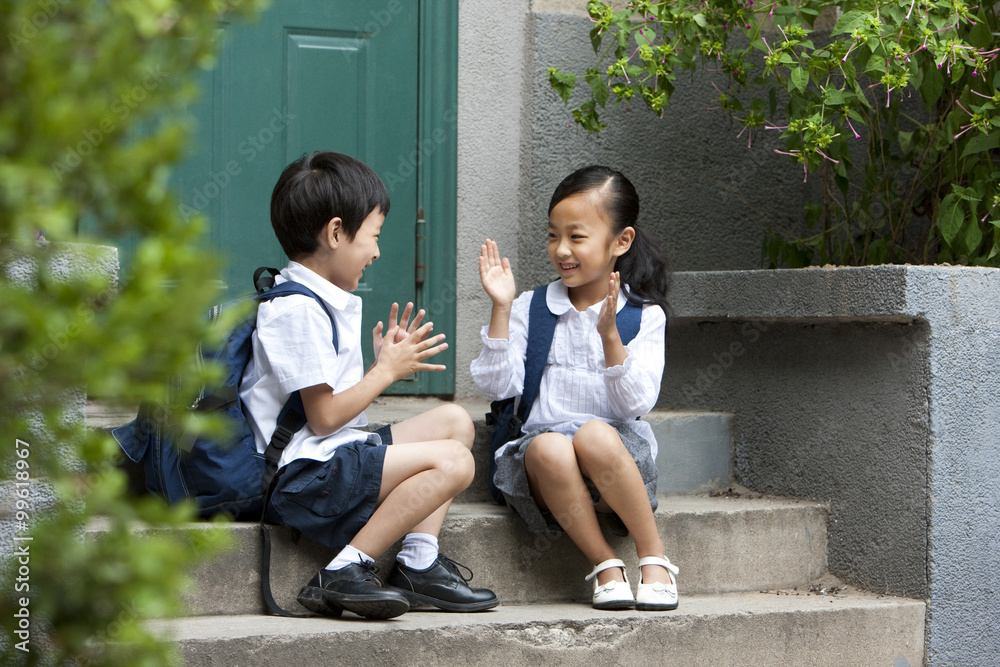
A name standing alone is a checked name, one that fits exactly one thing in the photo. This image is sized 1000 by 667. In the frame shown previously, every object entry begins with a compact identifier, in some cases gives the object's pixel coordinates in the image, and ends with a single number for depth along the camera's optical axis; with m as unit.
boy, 4.70
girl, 5.12
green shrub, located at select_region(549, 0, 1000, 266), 5.54
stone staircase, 4.48
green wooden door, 7.02
